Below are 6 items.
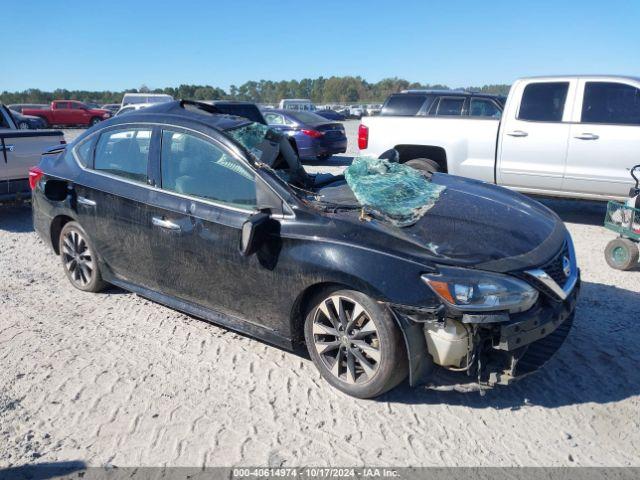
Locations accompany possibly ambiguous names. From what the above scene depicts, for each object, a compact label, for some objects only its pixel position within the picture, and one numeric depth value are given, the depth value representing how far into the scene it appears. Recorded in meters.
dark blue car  14.04
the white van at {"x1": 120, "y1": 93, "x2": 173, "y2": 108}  22.45
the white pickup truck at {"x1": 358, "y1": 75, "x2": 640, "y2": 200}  7.04
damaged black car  3.04
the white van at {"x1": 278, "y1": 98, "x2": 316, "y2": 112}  33.22
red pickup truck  35.38
